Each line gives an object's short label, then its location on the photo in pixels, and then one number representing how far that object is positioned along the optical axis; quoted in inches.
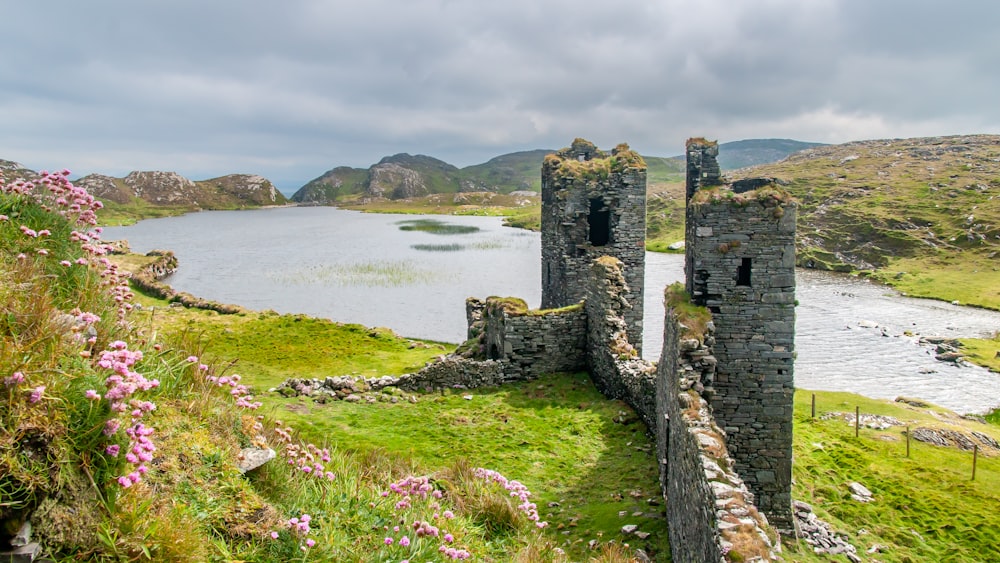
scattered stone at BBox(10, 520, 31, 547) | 157.9
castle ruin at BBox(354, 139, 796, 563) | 333.1
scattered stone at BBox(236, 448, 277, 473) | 246.7
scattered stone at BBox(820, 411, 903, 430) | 925.3
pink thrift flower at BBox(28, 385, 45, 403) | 166.6
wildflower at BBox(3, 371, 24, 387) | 168.9
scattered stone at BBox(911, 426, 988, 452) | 843.4
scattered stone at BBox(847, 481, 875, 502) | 640.0
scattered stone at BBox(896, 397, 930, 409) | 1067.7
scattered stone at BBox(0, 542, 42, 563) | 157.0
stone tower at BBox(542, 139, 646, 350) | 847.1
